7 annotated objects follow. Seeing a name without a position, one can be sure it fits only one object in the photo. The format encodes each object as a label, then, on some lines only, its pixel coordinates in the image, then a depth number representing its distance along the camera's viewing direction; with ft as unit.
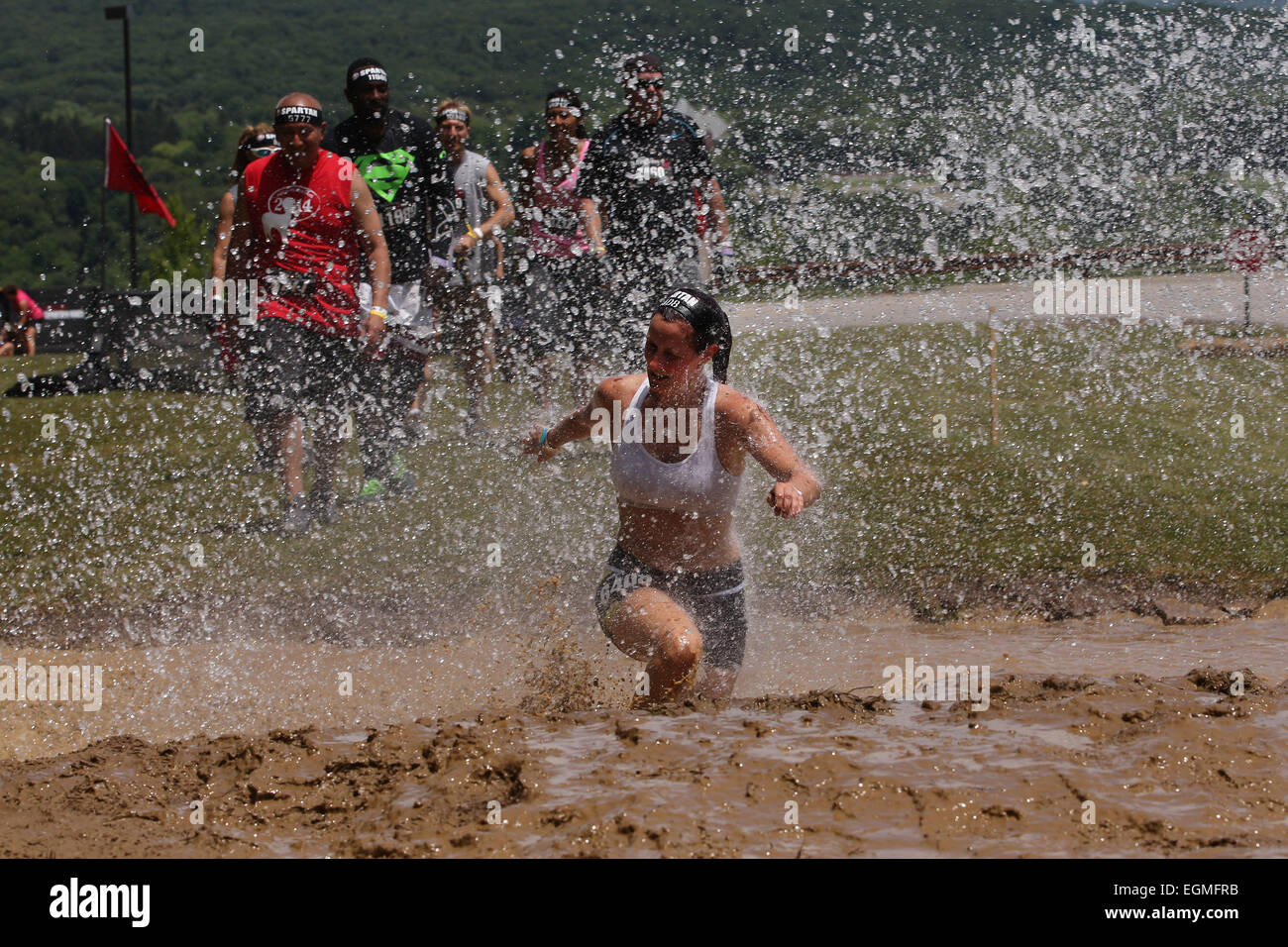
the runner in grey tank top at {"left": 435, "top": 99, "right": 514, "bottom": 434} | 30.37
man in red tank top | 24.23
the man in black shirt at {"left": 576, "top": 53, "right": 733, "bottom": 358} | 24.91
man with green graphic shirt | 26.73
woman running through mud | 15.10
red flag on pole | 55.01
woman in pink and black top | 28.50
